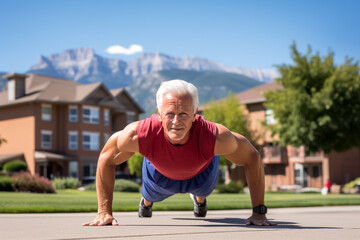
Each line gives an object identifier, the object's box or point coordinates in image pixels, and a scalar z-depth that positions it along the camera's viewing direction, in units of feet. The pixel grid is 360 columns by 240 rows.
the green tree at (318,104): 101.86
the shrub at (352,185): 126.11
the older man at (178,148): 16.44
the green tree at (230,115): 140.36
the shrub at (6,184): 72.74
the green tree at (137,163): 125.18
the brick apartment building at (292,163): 149.07
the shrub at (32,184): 72.49
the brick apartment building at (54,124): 154.51
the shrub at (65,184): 102.17
